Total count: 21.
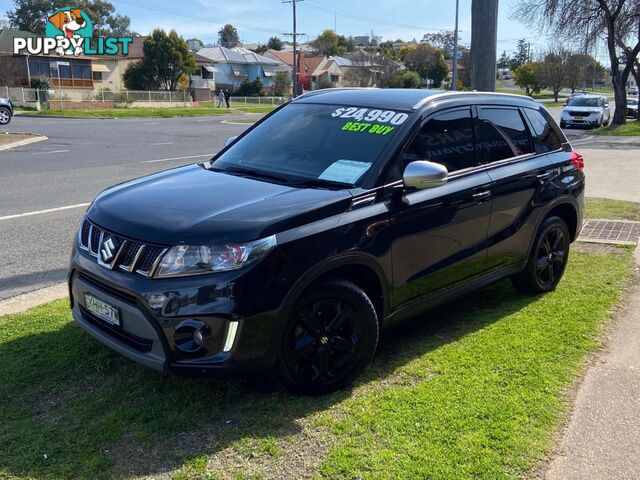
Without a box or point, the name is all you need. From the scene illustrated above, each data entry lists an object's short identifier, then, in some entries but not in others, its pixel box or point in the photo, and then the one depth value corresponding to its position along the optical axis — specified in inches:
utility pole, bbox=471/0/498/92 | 317.1
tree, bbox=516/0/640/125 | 1144.8
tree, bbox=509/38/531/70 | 5644.7
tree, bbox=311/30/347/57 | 4805.6
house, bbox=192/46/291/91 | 3316.9
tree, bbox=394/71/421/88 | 2432.6
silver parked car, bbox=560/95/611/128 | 1157.7
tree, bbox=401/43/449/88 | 3181.6
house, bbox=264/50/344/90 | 3267.7
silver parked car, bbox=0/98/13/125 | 987.3
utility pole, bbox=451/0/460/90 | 1412.4
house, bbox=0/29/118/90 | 2148.1
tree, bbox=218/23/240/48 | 5886.3
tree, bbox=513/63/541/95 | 3066.4
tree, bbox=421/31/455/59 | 4269.4
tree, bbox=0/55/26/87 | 1948.8
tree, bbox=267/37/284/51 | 5413.4
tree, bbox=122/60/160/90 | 2303.2
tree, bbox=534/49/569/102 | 2807.6
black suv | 125.7
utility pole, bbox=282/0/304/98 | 2015.3
